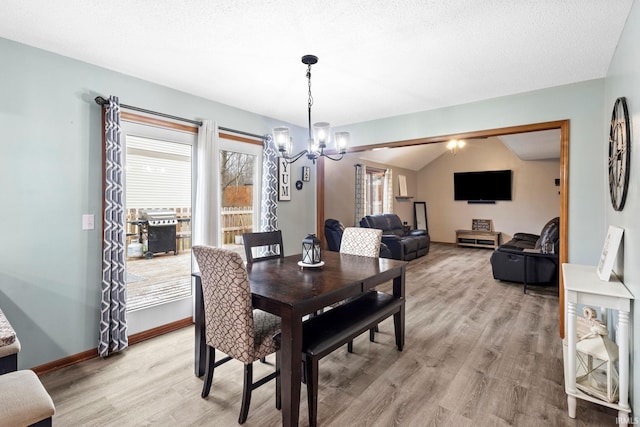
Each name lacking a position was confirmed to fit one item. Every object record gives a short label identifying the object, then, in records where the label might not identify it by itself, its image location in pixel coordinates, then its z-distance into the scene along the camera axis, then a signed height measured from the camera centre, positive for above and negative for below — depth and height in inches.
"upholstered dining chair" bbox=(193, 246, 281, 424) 70.9 -24.8
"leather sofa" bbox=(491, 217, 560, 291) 181.5 -28.8
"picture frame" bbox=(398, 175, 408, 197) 357.7 +31.6
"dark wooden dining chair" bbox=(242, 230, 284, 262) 116.4 -10.8
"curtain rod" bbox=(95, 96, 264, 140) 104.9 +38.0
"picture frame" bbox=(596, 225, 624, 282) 80.7 -10.7
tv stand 336.5 -28.2
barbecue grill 122.7 -6.7
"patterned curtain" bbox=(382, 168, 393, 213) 337.1 +20.9
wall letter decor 172.7 +18.1
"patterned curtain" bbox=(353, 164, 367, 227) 288.5 +17.9
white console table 69.2 -24.6
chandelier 97.3 +23.6
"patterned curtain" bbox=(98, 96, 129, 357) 105.0 -11.1
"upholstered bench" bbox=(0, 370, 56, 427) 45.0 -28.5
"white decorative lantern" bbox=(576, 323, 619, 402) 72.6 -37.5
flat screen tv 333.7 +29.6
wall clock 75.3 +15.6
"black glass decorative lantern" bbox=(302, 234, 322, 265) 103.6 -12.4
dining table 68.7 -19.4
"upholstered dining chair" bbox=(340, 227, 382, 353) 126.0 -12.4
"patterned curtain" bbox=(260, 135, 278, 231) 161.6 +12.1
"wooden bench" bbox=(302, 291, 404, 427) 72.5 -30.8
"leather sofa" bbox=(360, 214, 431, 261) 257.7 -21.8
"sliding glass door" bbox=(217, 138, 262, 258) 148.7 +11.1
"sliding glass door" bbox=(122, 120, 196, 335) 118.1 -4.3
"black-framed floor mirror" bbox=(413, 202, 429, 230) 383.6 -3.0
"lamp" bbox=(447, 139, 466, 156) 315.5 +70.6
